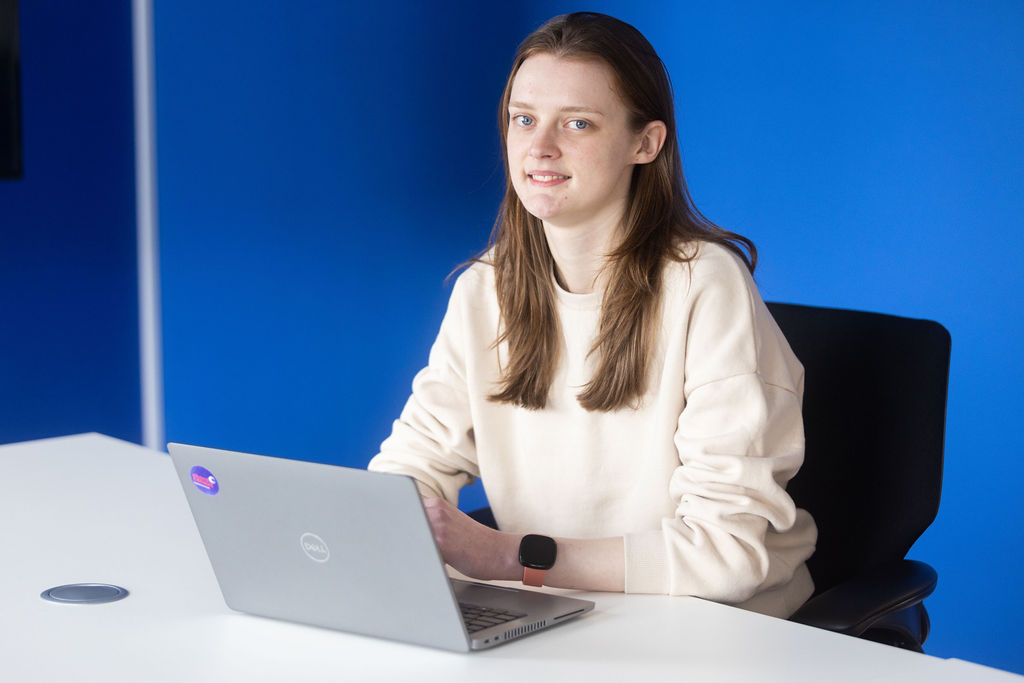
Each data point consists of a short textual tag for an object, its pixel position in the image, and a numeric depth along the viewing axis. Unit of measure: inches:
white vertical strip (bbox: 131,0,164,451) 125.1
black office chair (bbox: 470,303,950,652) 65.5
